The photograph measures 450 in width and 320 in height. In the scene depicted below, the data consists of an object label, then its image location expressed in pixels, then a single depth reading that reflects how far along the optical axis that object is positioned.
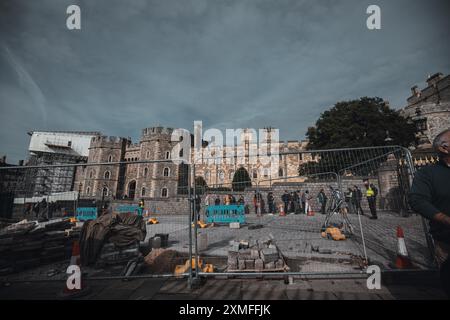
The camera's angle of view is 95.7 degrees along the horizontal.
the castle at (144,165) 34.24
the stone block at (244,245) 4.99
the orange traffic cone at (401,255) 3.71
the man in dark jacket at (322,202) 9.27
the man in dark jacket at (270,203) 9.55
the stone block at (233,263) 4.21
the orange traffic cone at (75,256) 3.71
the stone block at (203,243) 5.88
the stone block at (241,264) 4.10
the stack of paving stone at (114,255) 5.02
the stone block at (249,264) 4.13
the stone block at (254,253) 4.34
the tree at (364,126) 22.91
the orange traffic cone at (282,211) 10.24
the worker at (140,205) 10.69
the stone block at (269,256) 4.13
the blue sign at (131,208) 11.12
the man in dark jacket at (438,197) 2.06
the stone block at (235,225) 9.46
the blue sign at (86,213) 11.97
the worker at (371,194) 7.48
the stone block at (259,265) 4.04
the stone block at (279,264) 4.08
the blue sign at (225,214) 9.50
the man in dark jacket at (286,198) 11.59
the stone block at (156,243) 6.05
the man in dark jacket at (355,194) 6.75
